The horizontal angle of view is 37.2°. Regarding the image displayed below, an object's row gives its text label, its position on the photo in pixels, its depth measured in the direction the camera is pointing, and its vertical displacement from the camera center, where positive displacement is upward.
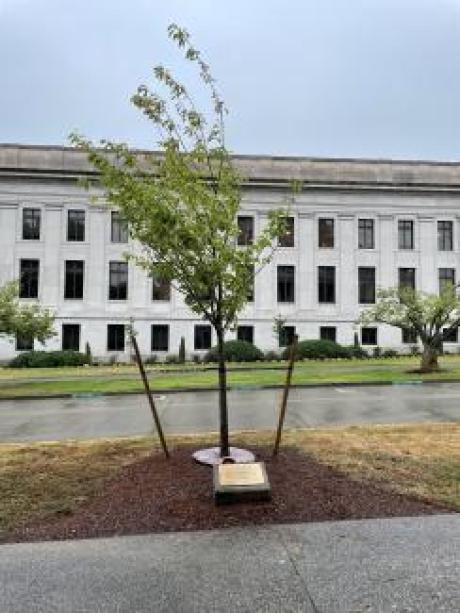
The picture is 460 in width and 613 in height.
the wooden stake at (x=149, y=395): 8.57 -0.76
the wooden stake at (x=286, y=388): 8.45 -0.65
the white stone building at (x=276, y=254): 46.47 +6.01
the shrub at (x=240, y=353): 40.97 -1.10
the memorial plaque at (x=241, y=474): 6.82 -1.42
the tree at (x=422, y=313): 28.55 +0.95
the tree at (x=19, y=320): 24.65 +0.53
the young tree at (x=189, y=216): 8.25 +1.44
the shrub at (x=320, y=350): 41.22 -0.91
